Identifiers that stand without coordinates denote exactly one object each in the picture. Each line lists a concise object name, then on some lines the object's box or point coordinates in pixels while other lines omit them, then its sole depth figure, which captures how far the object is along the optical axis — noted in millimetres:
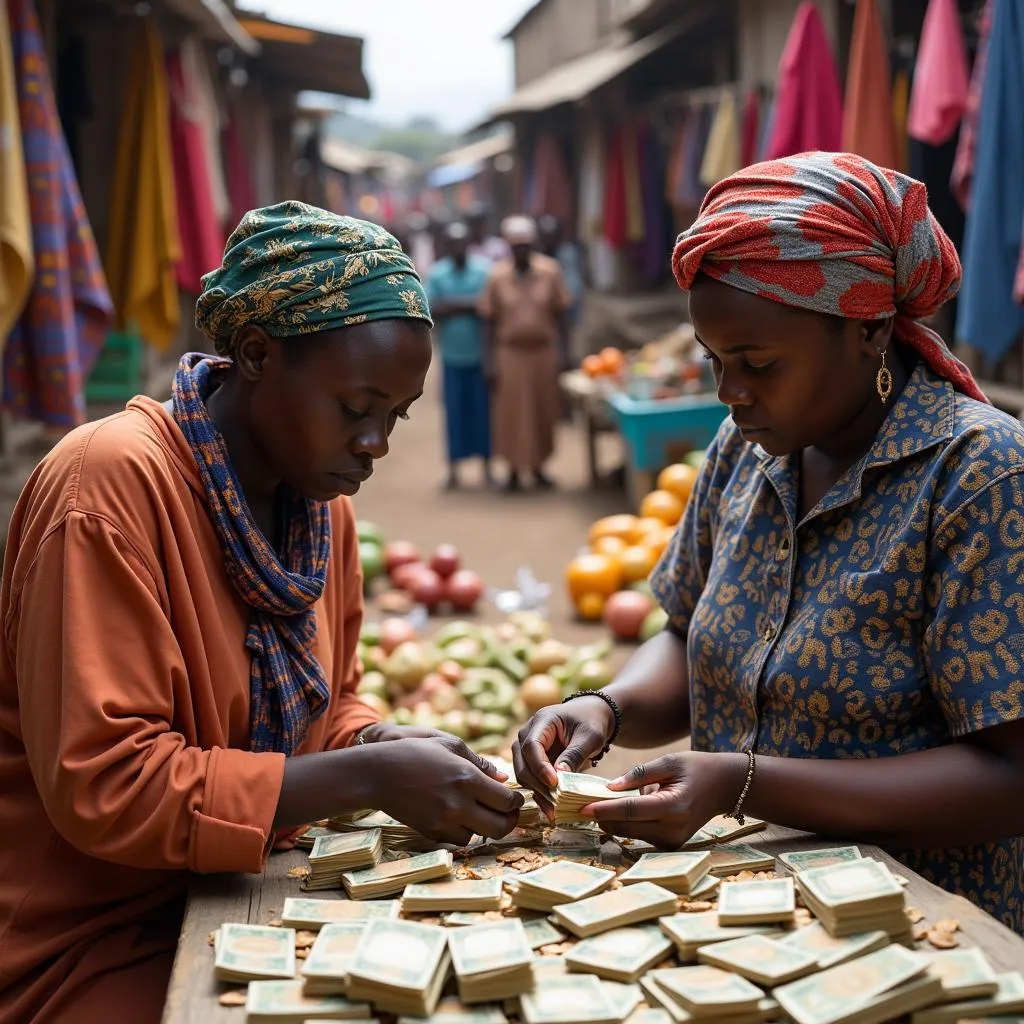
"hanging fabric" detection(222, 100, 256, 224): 11398
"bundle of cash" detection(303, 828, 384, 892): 2008
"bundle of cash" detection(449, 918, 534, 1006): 1598
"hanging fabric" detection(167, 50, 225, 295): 7812
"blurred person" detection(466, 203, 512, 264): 12703
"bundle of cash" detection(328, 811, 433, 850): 2141
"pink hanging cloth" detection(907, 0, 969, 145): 5703
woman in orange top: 1924
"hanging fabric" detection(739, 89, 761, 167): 9766
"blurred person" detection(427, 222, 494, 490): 11492
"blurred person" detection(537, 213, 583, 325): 15330
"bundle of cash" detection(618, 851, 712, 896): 1891
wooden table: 1654
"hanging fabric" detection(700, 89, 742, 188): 10234
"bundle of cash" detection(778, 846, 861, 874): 1959
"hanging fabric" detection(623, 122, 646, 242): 14992
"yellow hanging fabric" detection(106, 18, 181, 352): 7223
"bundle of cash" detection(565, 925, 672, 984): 1658
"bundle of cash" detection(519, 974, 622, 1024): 1540
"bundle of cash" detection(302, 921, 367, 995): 1628
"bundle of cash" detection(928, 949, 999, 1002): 1558
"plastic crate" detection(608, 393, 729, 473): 8961
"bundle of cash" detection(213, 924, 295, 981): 1687
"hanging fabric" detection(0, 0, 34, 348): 4367
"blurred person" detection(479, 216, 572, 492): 11156
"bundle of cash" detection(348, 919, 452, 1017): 1574
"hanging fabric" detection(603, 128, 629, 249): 15141
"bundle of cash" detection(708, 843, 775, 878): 1972
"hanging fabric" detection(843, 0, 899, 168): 6457
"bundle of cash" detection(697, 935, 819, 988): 1608
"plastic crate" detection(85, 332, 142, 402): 8078
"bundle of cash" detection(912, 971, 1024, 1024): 1545
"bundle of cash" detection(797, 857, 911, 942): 1697
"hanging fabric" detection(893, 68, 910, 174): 6656
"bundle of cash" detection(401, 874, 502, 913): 1859
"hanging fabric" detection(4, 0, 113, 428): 4938
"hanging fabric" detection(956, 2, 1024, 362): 5191
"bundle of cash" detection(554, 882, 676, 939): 1774
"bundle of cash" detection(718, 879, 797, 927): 1763
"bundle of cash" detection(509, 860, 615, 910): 1855
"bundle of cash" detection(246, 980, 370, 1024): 1588
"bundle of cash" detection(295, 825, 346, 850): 2195
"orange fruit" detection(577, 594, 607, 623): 7164
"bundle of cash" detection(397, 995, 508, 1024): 1576
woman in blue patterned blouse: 2098
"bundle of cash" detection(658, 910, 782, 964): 1711
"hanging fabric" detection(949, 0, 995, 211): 5383
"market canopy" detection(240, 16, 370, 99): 11680
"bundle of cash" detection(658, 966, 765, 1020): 1546
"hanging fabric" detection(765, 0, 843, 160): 7098
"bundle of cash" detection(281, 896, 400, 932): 1836
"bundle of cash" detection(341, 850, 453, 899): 1946
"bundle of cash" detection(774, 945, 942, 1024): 1530
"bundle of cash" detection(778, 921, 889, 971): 1651
